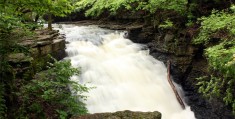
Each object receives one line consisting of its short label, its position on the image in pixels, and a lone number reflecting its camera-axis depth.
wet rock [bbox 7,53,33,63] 6.78
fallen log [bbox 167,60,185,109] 9.30
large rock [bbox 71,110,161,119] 4.57
